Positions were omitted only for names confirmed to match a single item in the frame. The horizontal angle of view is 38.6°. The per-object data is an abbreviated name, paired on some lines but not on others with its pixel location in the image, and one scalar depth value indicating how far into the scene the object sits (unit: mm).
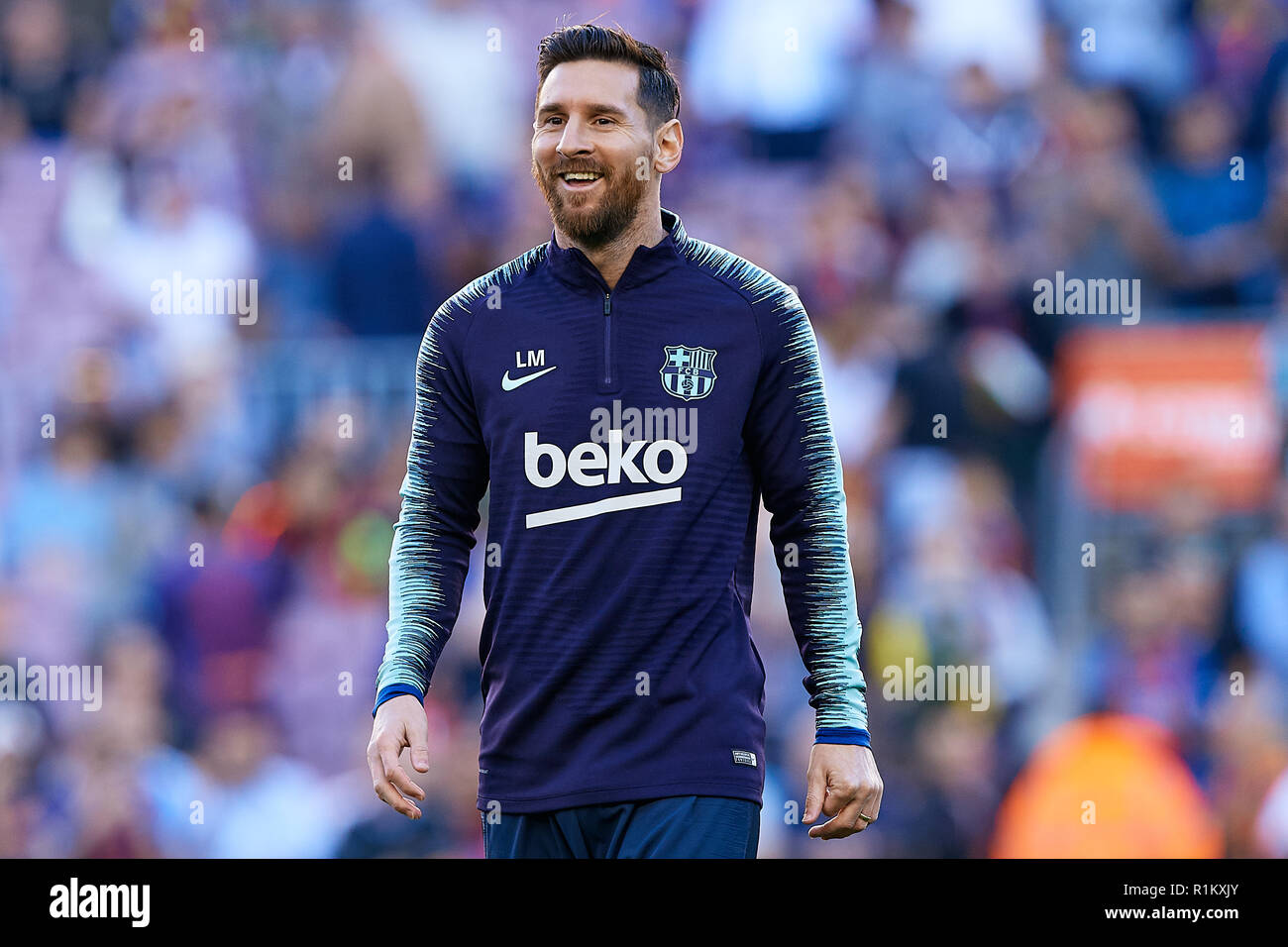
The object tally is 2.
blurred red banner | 8148
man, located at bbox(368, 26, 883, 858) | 3518
